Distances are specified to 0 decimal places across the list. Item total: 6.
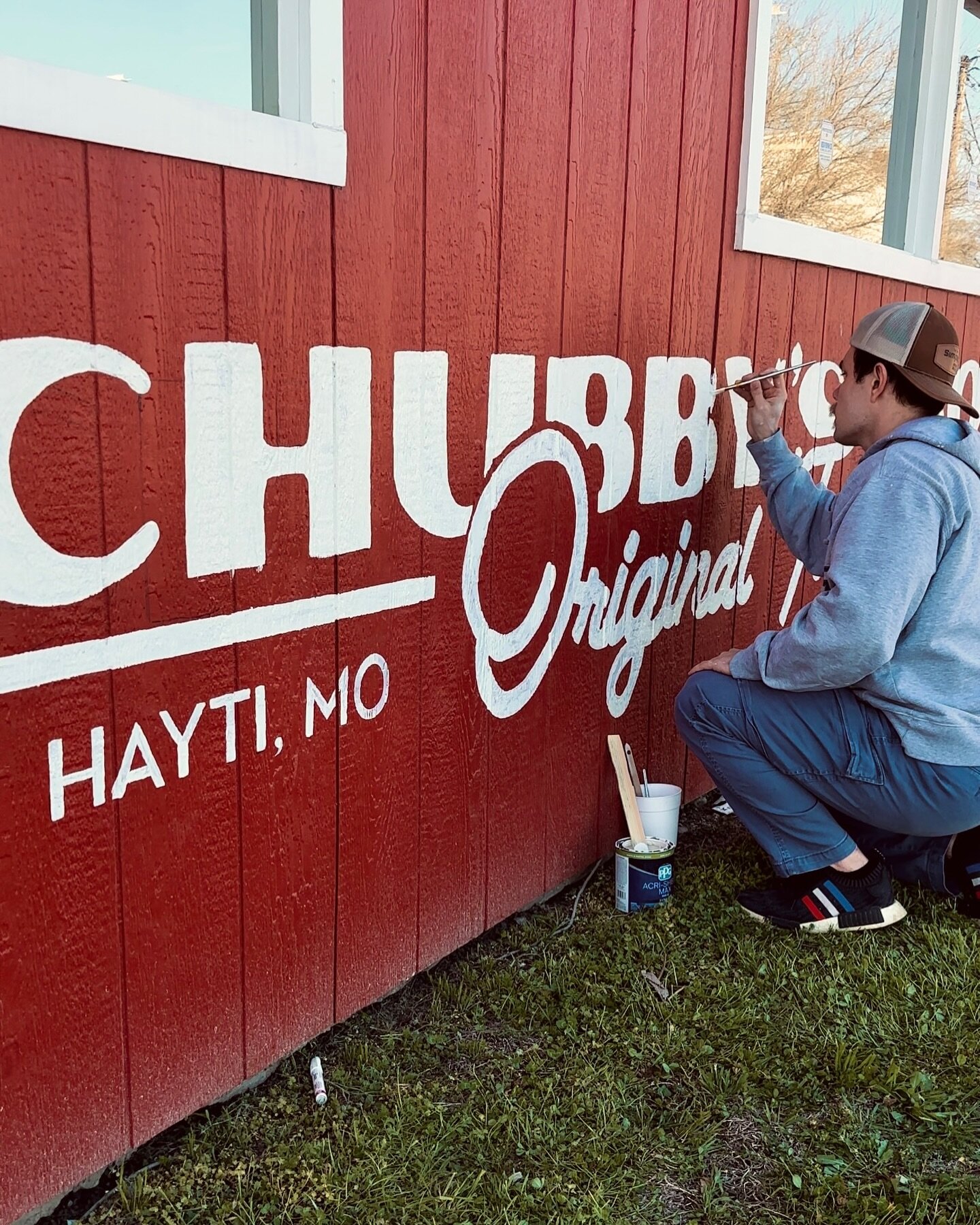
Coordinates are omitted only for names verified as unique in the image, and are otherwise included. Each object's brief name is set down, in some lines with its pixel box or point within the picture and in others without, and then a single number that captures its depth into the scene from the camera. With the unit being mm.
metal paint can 3027
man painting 2703
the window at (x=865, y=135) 3590
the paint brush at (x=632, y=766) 3297
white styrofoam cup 3199
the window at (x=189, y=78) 1653
